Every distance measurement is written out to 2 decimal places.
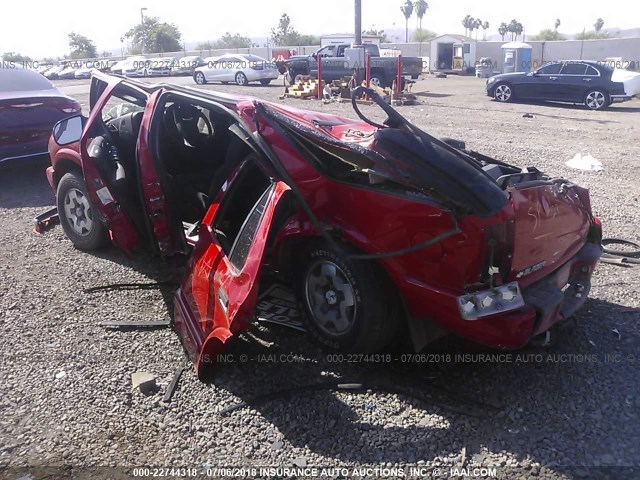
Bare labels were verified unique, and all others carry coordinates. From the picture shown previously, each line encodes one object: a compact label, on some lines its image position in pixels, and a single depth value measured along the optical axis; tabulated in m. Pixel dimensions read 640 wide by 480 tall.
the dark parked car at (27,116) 7.90
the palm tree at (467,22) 115.04
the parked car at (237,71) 27.53
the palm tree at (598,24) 111.94
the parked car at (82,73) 45.00
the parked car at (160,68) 41.40
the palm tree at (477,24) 115.65
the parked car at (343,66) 22.16
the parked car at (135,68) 42.72
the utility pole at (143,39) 78.78
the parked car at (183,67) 41.53
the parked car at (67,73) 46.95
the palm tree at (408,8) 113.25
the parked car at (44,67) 51.62
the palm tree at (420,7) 114.12
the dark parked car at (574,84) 17.12
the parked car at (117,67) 42.81
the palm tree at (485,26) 117.67
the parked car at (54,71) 47.98
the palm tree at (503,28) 103.46
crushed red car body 3.04
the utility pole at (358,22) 26.36
